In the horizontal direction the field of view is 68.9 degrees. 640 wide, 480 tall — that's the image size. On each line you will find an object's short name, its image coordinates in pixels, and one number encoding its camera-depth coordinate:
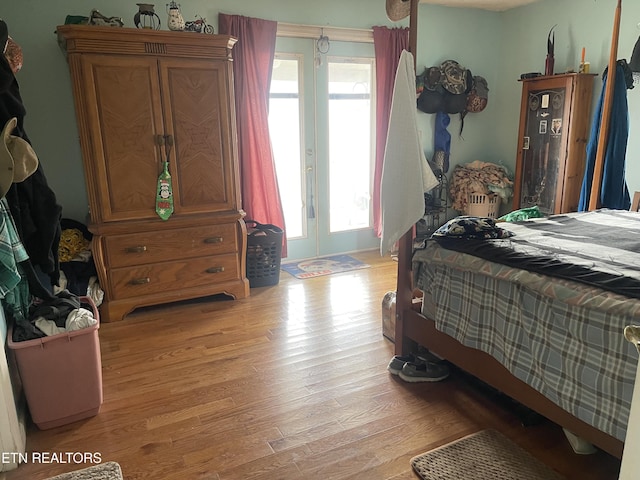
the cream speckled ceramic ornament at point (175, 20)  3.07
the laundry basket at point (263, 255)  3.71
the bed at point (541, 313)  1.49
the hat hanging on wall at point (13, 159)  1.74
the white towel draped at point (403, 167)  2.16
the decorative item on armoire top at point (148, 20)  3.04
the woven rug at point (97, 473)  1.72
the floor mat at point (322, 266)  4.14
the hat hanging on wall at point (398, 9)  2.27
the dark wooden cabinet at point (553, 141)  3.96
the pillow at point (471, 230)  2.12
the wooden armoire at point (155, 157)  2.88
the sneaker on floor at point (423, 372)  2.31
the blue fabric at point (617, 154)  3.49
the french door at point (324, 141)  4.14
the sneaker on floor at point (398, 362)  2.39
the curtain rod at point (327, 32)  3.96
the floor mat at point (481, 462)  1.69
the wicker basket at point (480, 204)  4.74
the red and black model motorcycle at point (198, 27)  3.12
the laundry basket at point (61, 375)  1.92
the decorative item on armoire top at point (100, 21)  2.87
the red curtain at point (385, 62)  4.31
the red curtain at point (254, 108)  3.71
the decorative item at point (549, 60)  4.19
